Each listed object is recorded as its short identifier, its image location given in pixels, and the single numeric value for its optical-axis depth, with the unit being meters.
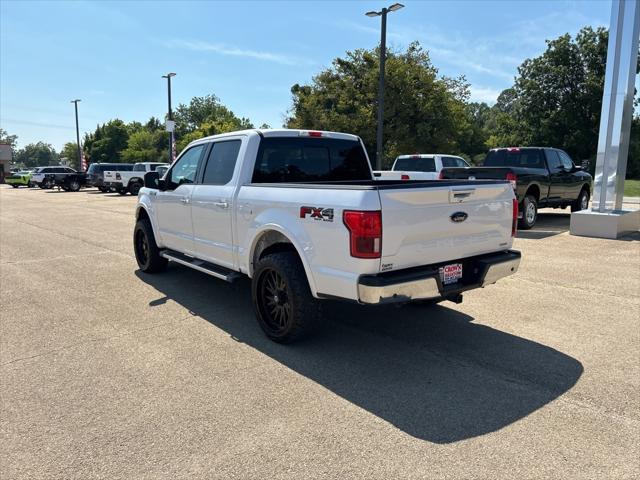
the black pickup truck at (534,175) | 11.26
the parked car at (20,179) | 42.22
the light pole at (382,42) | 17.88
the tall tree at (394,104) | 26.67
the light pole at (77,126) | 48.09
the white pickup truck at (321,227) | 3.69
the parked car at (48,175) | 33.97
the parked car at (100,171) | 30.84
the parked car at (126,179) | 28.39
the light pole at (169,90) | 28.53
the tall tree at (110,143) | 74.81
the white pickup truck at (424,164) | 14.13
